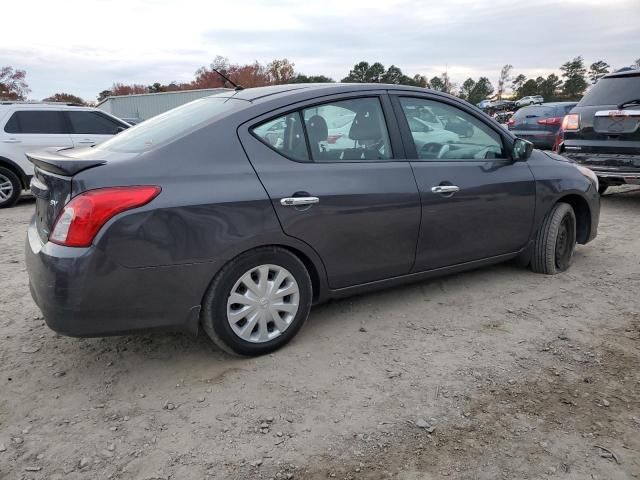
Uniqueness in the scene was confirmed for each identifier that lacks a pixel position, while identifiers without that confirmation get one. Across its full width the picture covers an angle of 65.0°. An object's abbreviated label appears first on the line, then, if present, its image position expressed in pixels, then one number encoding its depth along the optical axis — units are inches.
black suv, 248.2
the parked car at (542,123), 434.3
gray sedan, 97.3
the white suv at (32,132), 331.9
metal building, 1154.7
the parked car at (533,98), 1965.6
